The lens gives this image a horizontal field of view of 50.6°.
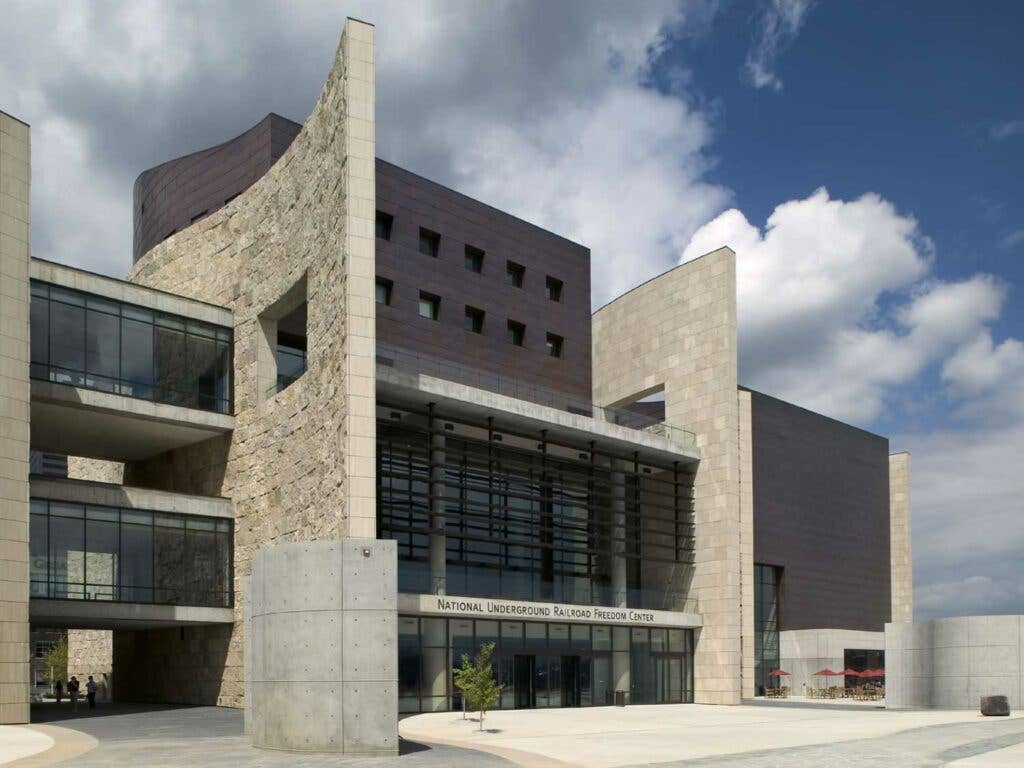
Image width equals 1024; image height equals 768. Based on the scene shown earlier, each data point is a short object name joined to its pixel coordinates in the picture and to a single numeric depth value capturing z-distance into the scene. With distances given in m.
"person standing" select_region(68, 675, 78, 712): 44.47
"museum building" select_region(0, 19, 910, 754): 33.28
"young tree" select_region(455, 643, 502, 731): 30.23
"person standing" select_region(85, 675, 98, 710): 43.19
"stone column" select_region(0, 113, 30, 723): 33.34
